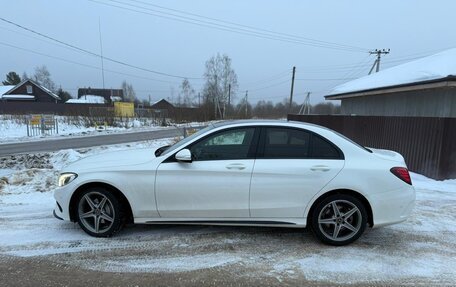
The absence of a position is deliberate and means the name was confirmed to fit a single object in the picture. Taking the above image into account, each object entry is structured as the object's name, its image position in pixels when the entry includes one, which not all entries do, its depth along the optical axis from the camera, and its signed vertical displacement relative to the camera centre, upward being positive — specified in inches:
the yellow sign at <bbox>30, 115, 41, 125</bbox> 1009.7 -38.4
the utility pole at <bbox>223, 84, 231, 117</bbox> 2706.7 +69.2
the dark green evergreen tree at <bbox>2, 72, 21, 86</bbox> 3482.8 +299.2
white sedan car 162.9 -37.7
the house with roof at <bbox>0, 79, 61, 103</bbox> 2652.1 +121.4
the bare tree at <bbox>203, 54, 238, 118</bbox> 2716.5 +193.5
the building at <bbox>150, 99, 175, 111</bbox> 3905.0 +73.2
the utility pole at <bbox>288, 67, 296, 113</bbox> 1739.7 +145.6
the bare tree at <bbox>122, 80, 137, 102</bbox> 4421.3 +216.6
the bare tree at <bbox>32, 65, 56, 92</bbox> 4205.2 +364.9
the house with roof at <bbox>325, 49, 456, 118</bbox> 402.0 +31.7
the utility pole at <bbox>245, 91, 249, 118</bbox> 2747.5 +26.9
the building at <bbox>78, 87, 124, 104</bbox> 3831.2 +183.3
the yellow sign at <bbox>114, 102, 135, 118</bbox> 1562.5 -2.4
